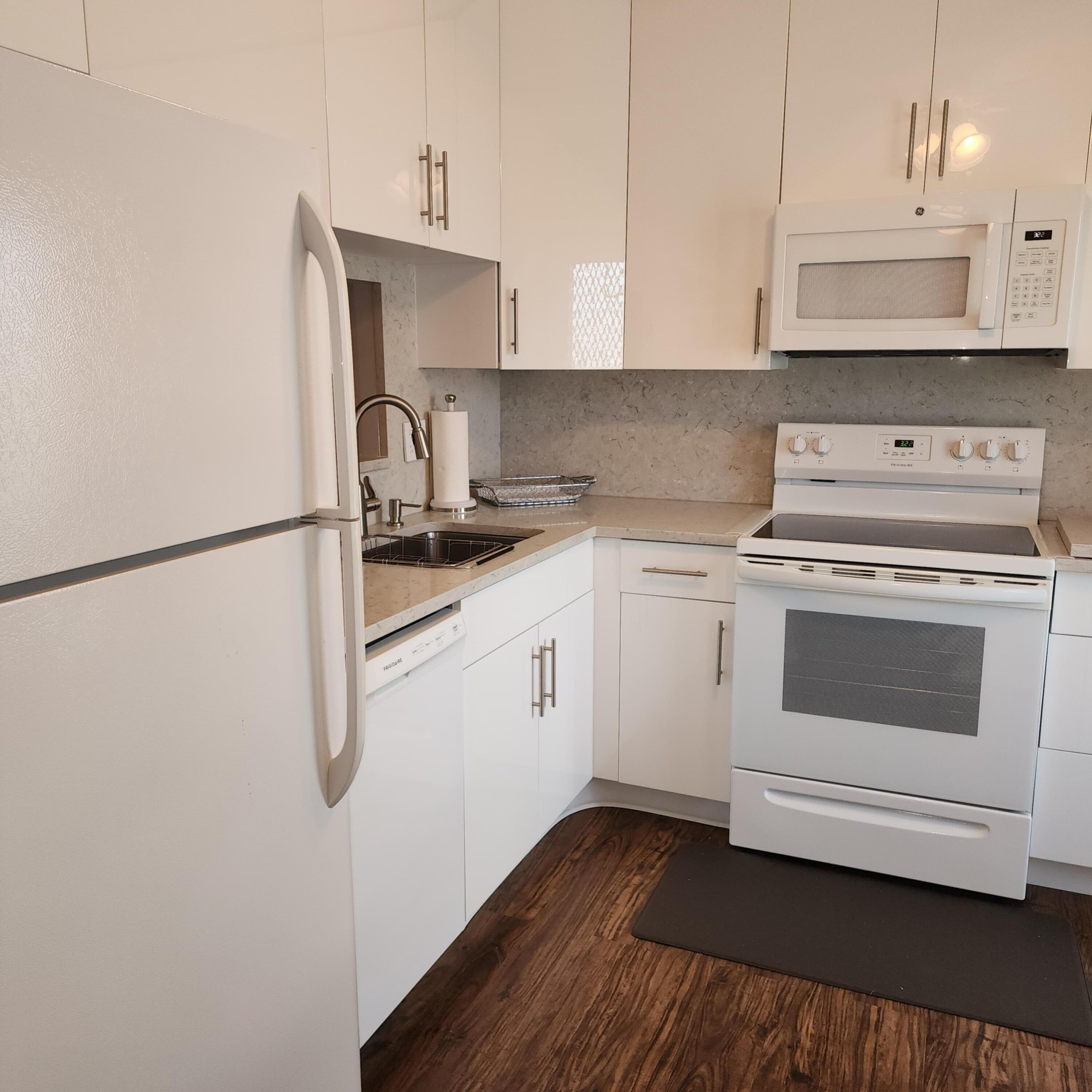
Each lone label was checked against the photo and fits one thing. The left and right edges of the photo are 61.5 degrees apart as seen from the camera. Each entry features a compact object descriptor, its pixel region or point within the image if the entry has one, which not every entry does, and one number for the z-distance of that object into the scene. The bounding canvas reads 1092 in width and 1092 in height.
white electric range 2.19
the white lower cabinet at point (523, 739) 2.00
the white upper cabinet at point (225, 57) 1.29
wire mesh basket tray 2.86
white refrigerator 0.81
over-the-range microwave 2.21
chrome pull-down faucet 1.91
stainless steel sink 2.42
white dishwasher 1.55
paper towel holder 2.76
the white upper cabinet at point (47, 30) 1.13
